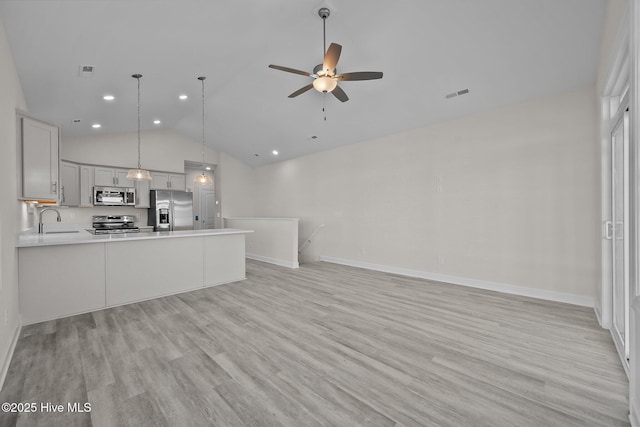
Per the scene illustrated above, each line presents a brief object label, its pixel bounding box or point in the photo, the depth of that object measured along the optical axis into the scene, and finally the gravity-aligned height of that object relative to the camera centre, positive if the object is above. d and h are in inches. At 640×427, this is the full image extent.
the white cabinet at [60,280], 122.0 -30.7
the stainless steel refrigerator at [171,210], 291.0 +3.5
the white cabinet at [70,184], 237.9 +25.3
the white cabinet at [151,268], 145.6 -31.0
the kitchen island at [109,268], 124.0 -28.6
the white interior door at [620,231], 94.0 -7.0
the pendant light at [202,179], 187.9 +23.0
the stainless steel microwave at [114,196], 260.7 +16.7
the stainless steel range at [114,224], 265.9 -10.1
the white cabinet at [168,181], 297.9 +35.2
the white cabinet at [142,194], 285.6 +19.7
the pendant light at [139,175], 170.4 +23.4
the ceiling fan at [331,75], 109.3 +57.6
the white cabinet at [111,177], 261.9 +34.5
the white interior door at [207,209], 363.9 +5.5
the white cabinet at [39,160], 119.1 +24.0
